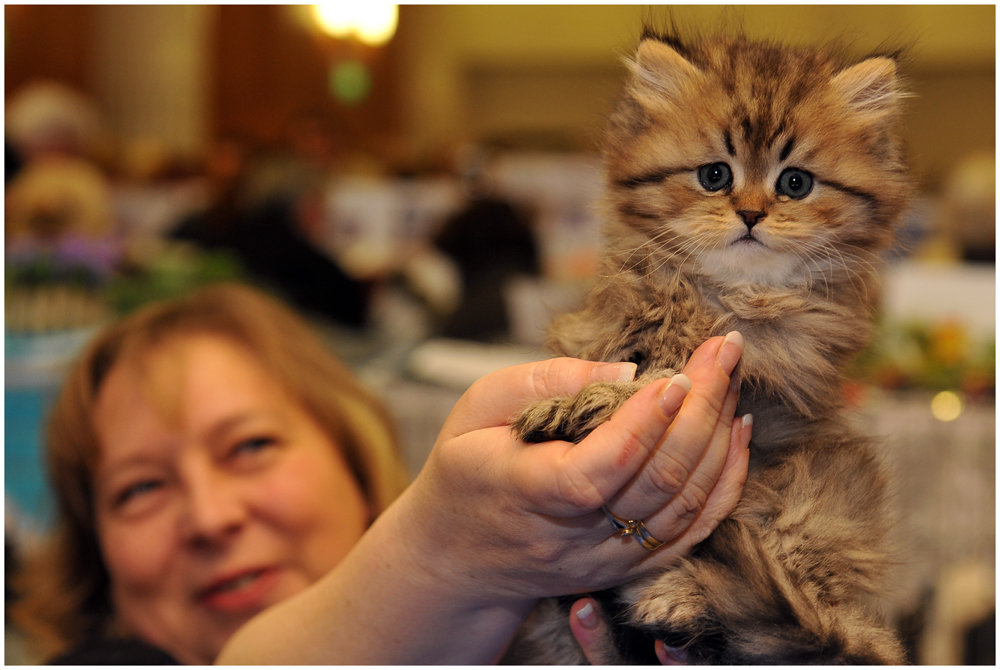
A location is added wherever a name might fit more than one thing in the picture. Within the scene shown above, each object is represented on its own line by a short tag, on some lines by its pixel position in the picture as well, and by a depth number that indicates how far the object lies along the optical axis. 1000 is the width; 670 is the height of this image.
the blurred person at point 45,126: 4.66
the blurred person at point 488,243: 3.86
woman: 0.79
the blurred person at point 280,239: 3.81
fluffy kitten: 0.79
